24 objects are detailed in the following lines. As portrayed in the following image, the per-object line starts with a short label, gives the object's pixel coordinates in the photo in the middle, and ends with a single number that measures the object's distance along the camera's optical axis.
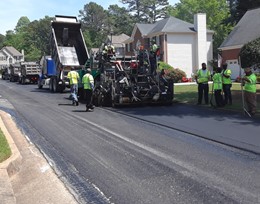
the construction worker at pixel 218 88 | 15.57
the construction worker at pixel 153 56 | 17.19
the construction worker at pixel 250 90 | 13.49
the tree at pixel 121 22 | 96.00
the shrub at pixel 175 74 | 37.07
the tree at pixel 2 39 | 146.38
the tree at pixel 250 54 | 16.47
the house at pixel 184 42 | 47.28
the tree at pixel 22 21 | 161.38
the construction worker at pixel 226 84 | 15.79
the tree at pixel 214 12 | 60.97
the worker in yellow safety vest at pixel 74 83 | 17.81
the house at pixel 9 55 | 108.06
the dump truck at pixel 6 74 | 52.91
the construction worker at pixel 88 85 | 15.96
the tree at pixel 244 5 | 25.92
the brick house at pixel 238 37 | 37.31
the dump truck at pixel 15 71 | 44.39
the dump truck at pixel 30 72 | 39.00
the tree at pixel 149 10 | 98.50
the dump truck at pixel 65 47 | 24.41
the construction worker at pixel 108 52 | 17.64
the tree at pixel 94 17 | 112.34
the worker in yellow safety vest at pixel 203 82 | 16.62
